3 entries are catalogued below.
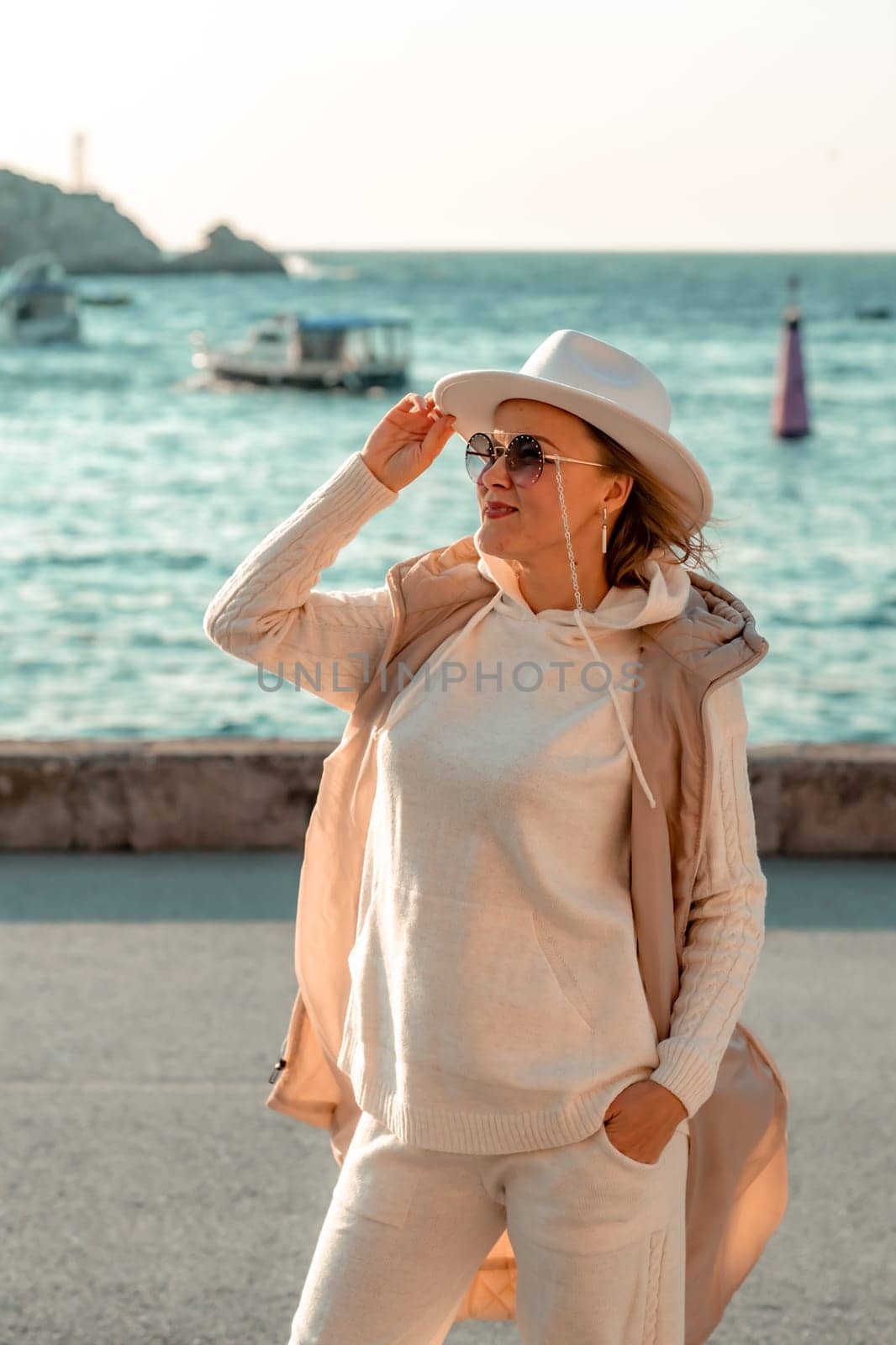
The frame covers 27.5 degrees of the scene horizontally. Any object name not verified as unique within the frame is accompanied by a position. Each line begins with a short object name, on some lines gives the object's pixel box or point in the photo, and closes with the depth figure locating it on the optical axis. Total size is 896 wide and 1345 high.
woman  2.48
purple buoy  34.88
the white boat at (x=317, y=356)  55.12
